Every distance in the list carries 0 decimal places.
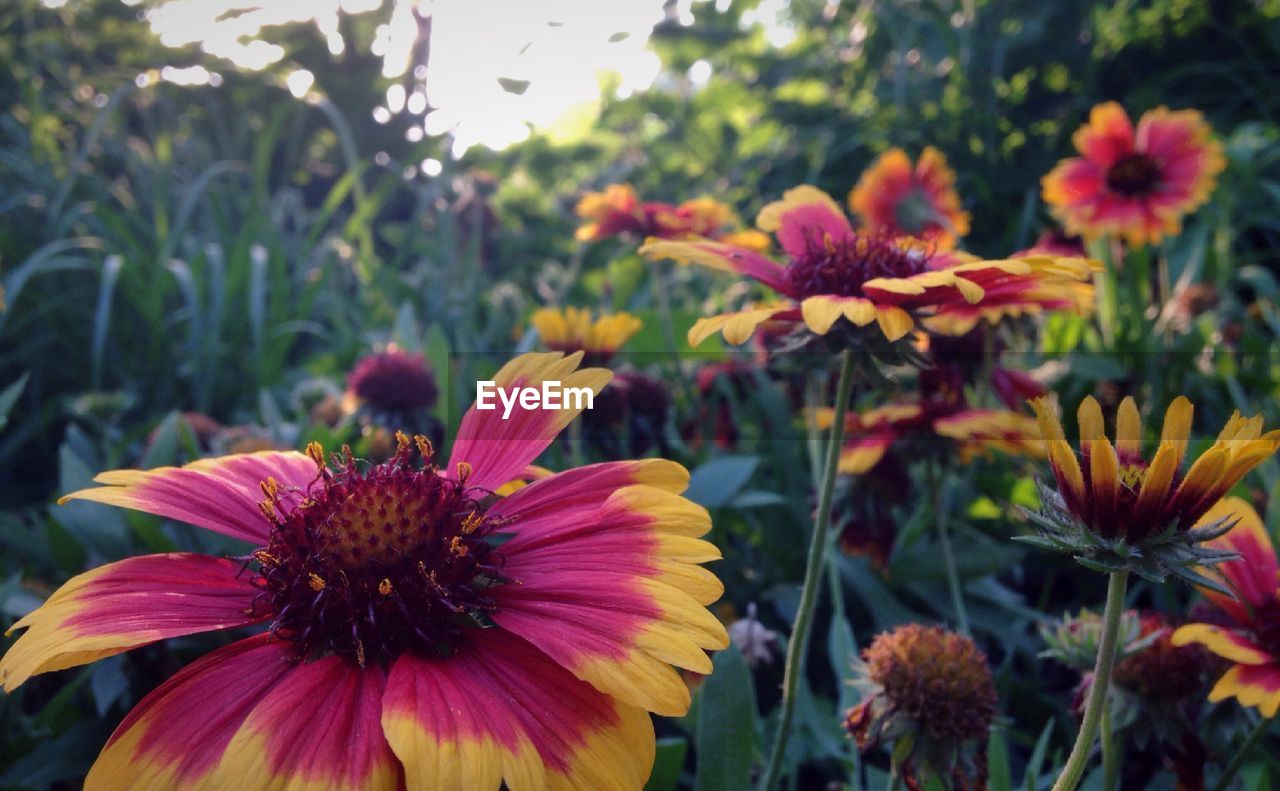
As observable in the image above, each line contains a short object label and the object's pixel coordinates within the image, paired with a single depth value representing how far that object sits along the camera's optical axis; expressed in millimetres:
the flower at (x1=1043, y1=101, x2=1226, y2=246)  381
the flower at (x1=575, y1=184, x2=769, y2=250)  369
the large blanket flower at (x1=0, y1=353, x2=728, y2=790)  110
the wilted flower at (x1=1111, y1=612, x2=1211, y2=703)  179
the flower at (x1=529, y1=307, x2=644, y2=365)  300
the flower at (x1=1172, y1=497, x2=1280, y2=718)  154
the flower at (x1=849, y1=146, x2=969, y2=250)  395
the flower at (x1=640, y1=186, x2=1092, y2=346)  158
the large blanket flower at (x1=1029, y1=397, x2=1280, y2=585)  117
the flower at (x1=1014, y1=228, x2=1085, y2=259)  459
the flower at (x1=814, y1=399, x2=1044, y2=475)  226
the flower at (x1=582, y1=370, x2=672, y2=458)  293
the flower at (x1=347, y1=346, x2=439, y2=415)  303
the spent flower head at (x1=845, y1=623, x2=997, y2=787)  169
